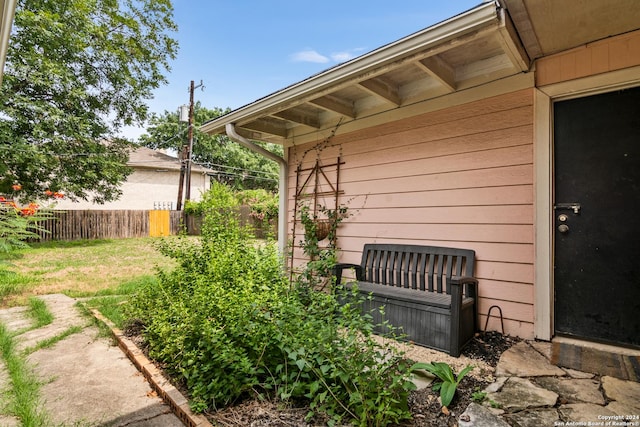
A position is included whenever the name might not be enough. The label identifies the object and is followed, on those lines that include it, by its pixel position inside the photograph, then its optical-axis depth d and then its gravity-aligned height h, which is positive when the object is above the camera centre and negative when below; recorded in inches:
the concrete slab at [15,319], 120.1 -40.1
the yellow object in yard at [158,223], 480.7 -3.4
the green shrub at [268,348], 60.1 -26.9
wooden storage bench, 87.9 -21.2
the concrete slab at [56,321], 107.8 -39.6
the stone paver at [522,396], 59.5 -32.7
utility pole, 522.0 +105.2
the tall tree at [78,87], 301.6 +141.7
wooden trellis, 149.3 +18.4
